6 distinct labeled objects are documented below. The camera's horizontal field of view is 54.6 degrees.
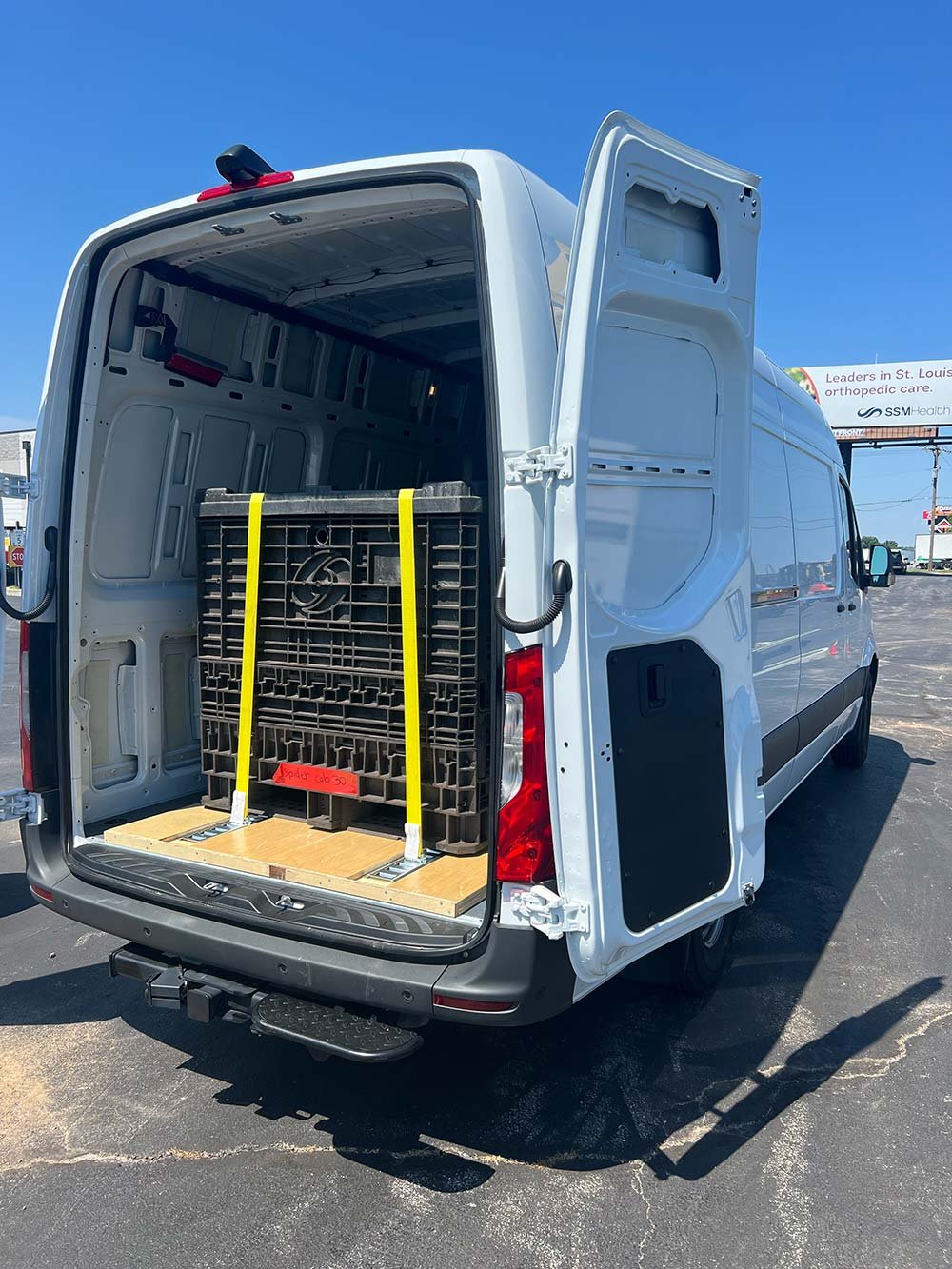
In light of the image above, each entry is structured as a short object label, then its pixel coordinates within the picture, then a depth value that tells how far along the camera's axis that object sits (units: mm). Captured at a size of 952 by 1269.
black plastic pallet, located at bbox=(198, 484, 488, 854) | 3170
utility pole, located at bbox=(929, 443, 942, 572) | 46719
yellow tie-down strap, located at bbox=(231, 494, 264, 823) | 3594
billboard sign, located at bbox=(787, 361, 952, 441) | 39062
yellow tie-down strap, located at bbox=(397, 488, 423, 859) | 3176
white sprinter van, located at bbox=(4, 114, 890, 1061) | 2363
